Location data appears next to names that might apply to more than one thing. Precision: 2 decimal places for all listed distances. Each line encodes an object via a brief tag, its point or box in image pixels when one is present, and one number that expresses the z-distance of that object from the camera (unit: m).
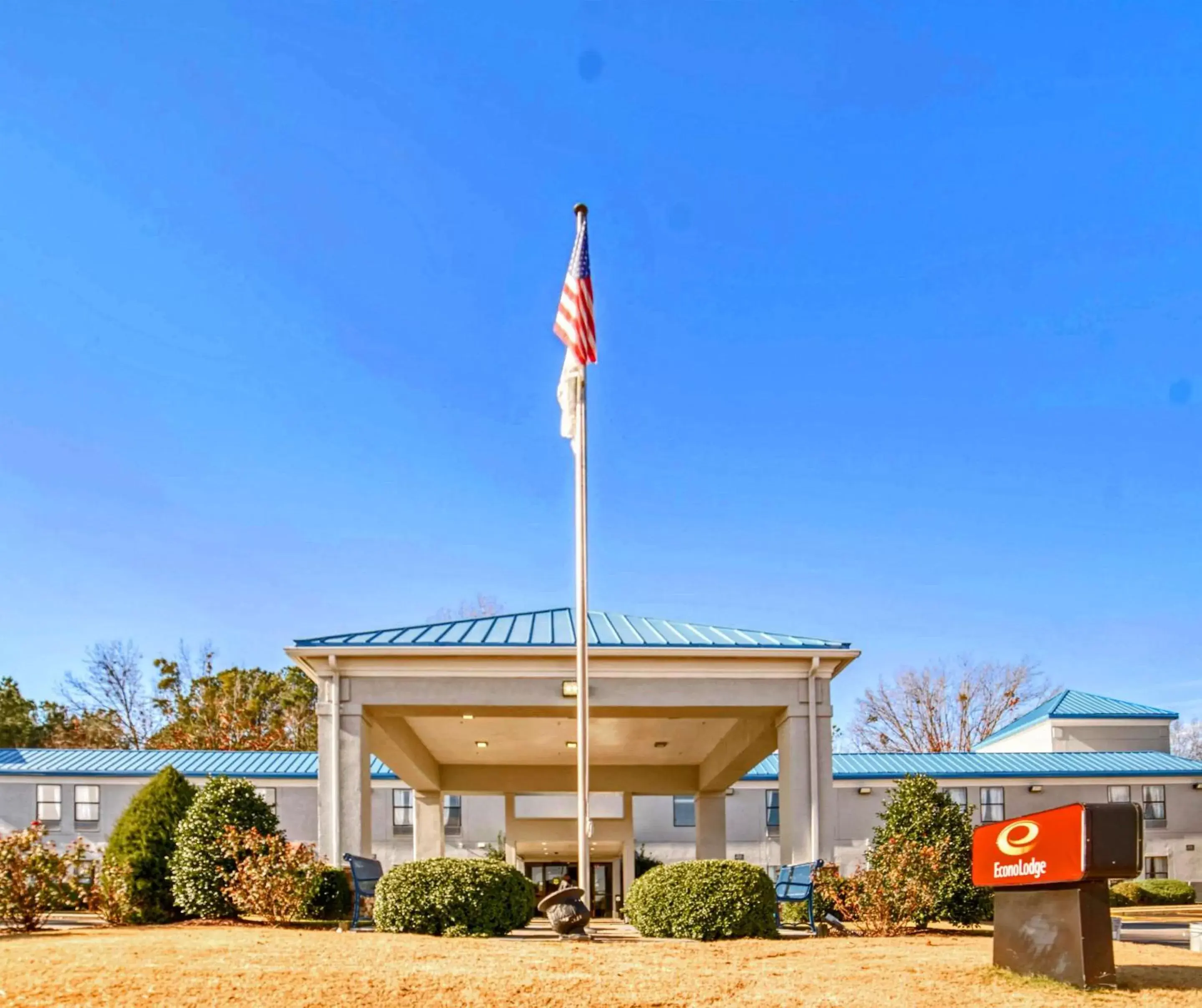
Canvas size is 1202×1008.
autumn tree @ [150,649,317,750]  47.81
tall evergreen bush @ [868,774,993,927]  14.21
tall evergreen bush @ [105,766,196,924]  13.98
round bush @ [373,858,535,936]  12.36
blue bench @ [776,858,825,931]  14.17
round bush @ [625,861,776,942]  12.59
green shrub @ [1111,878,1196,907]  30.56
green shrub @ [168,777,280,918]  13.79
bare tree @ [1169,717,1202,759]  70.44
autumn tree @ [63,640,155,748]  50.34
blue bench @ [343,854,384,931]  13.52
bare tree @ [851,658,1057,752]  50.41
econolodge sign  8.77
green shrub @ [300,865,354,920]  14.02
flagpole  13.15
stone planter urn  12.25
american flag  14.20
